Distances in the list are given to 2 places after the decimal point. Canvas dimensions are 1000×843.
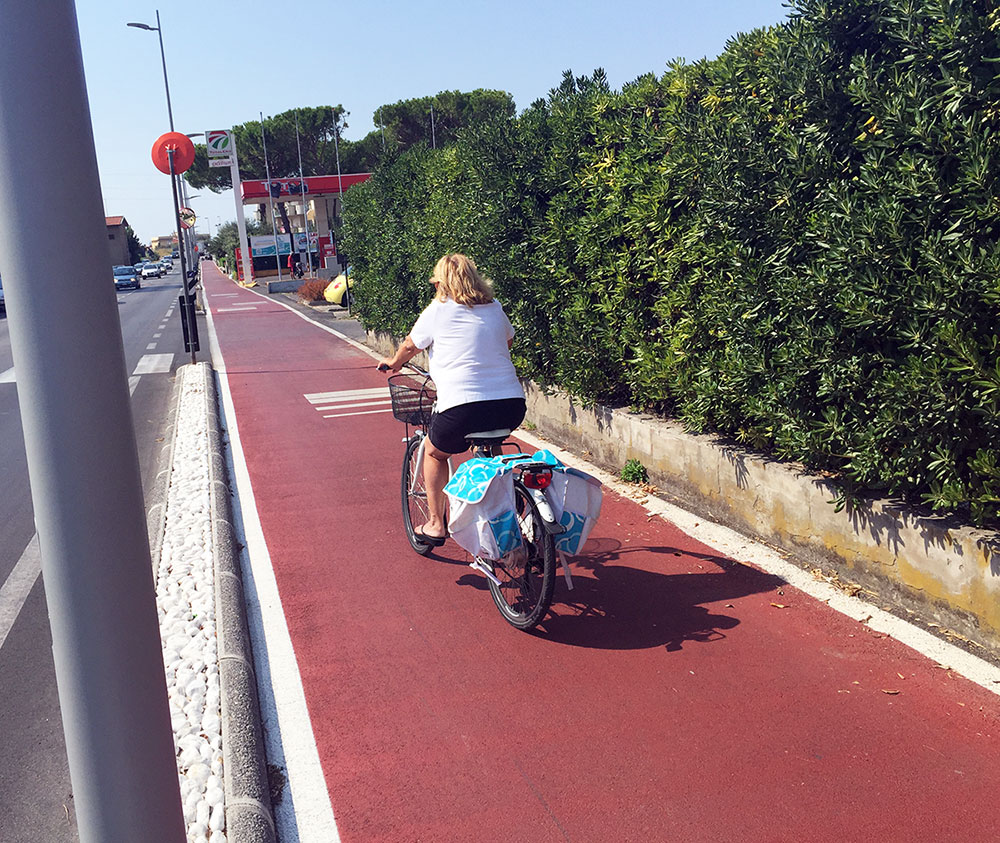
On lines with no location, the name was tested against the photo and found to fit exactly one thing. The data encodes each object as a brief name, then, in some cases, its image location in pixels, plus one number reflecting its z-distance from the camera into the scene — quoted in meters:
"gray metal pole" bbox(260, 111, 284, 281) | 61.88
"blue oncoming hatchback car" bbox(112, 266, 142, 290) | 64.56
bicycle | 4.43
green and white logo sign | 59.47
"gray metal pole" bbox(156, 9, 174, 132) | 27.36
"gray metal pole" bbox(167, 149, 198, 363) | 15.87
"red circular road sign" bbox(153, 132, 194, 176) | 16.28
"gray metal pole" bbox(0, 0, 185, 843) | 1.98
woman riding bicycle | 5.03
